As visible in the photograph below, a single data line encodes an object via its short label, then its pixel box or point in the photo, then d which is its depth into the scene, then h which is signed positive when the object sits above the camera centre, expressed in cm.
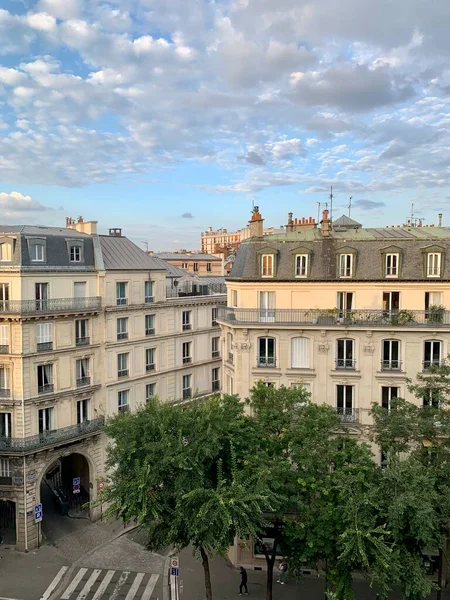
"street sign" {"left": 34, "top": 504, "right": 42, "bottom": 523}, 3616 -1649
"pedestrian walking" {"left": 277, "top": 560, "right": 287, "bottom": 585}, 2624 -1667
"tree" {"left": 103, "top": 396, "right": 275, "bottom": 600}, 2209 -901
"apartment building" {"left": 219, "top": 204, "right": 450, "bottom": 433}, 3167 -255
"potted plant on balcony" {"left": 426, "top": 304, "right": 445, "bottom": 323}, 3112 -235
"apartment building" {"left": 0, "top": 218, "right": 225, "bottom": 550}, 3606 -597
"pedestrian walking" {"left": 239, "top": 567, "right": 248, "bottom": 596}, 3003 -1767
